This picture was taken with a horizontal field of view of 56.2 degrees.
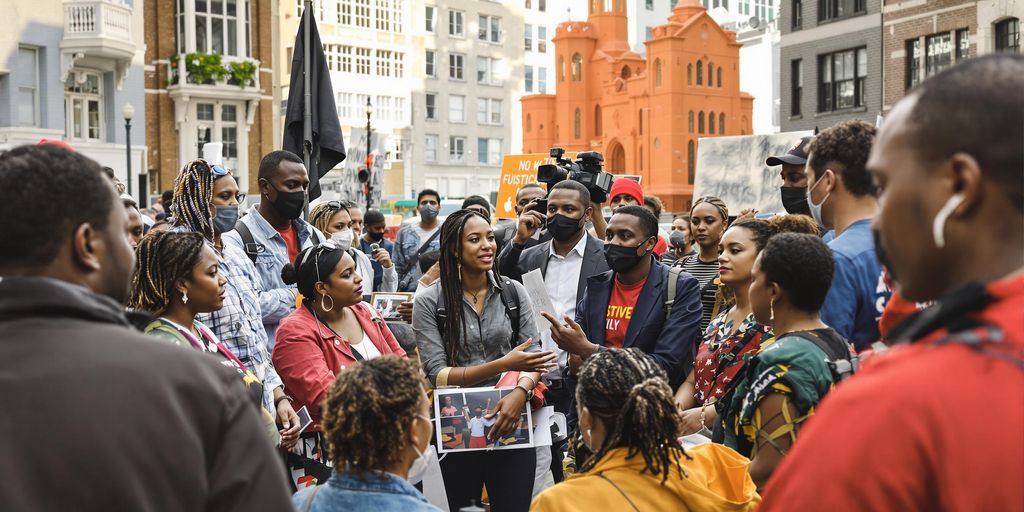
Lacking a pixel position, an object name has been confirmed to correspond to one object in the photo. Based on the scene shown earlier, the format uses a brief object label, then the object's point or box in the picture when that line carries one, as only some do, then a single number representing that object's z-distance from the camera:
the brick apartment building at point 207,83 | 37.97
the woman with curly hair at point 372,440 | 2.95
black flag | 8.52
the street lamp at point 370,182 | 19.21
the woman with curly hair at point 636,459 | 3.23
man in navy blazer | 5.47
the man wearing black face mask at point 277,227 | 6.18
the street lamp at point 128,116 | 27.58
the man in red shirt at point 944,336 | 1.38
